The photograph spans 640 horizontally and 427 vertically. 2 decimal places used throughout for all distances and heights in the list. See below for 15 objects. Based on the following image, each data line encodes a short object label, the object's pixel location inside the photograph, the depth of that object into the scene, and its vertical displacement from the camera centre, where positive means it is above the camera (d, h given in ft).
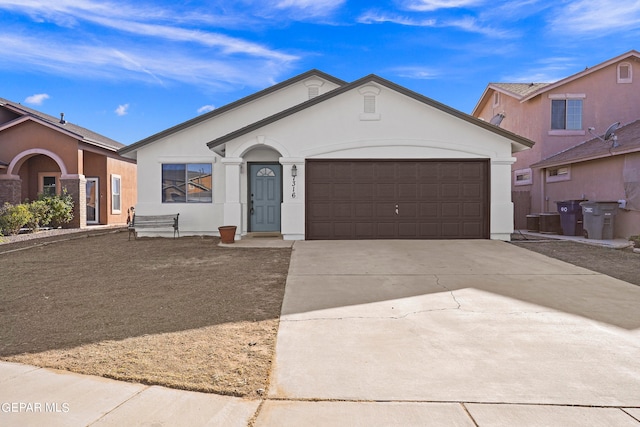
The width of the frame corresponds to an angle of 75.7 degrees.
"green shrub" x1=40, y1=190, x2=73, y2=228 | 61.16 -0.62
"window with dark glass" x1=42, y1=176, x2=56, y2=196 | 66.64 +3.31
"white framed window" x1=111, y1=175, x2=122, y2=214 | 71.72 +1.82
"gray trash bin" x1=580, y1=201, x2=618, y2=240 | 46.06 -1.53
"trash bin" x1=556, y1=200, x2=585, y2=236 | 50.49 -1.47
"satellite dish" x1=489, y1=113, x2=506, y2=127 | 71.05 +15.11
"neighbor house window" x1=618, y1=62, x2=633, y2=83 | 59.88 +19.30
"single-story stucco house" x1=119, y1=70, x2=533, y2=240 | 44.52 +4.15
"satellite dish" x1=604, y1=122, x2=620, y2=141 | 50.11 +9.07
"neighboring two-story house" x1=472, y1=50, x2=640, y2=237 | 52.95 +11.27
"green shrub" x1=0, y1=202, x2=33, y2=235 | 53.83 -1.86
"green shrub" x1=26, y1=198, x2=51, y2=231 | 58.03 -1.46
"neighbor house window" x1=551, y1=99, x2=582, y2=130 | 60.85 +13.54
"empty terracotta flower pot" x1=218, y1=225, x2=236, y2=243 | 43.06 -3.10
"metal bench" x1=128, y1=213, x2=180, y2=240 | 48.79 -2.13
